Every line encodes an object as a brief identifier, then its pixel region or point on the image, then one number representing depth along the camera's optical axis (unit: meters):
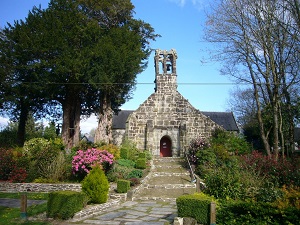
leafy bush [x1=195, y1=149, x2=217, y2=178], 16.14
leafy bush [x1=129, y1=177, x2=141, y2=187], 13.73
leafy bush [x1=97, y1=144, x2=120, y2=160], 16.79
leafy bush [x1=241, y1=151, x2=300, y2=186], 10.93
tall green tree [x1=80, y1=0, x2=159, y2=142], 21.23
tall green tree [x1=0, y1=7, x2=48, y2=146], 21.72
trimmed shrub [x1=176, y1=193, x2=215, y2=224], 7.52
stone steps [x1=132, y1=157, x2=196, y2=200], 13.12
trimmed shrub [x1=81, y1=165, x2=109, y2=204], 10.12
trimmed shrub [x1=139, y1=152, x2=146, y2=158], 19.28
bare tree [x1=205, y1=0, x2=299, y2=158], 15.70
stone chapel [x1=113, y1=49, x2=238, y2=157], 23.00
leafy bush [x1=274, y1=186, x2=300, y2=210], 6.51
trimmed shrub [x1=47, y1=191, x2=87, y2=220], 8.39
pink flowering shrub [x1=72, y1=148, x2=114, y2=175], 13.94
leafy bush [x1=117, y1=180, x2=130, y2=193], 12.16
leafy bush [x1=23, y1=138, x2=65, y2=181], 14.54
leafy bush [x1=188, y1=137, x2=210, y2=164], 19.16
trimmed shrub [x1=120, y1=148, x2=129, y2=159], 18.19
